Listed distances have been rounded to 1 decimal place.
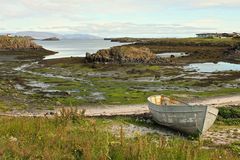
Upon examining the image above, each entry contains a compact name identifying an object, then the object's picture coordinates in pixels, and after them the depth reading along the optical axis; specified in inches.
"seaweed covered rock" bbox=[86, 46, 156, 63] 2218.9
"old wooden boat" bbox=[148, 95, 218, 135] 650.1
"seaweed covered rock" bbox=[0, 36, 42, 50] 3549.2
